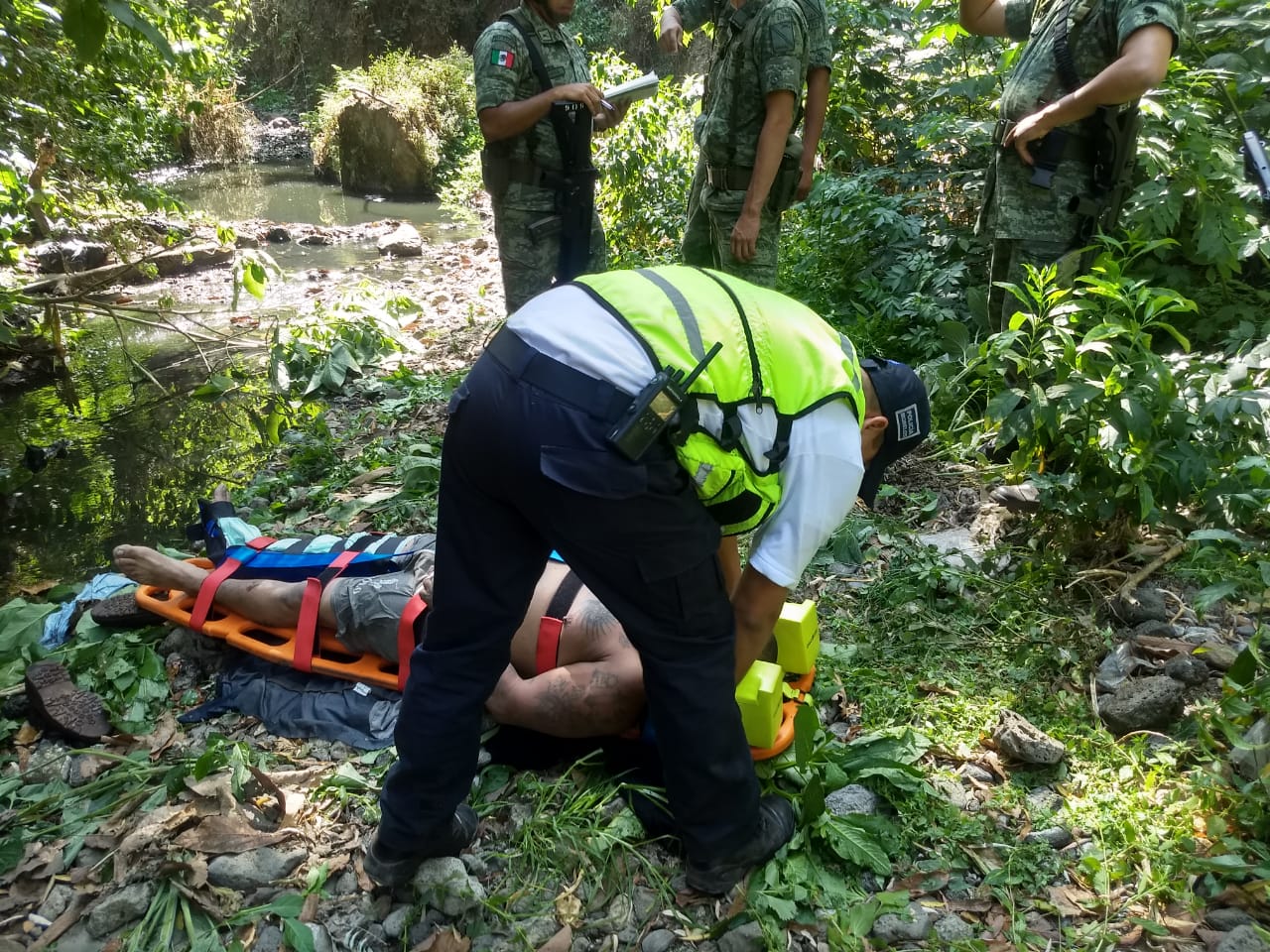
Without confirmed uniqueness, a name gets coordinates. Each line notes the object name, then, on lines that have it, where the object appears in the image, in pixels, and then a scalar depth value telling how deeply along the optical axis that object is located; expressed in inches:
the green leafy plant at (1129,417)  100.2
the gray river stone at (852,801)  84.7
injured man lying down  88.3
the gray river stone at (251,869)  79.5
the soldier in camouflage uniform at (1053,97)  116.4
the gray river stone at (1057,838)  81.6
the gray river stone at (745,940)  73.7
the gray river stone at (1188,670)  95.3
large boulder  492.4
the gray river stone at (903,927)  73.8
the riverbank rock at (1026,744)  87.9
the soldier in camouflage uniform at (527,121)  148.2
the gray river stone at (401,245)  370.6
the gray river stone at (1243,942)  67.7
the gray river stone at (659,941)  74.9
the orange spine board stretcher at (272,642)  104.0
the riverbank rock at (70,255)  289.4
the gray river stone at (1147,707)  90.0
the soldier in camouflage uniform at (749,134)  140.6
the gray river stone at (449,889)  76.4
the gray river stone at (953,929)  73.6
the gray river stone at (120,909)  74.9
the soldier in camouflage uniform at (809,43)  150.8
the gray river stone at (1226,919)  71.5
